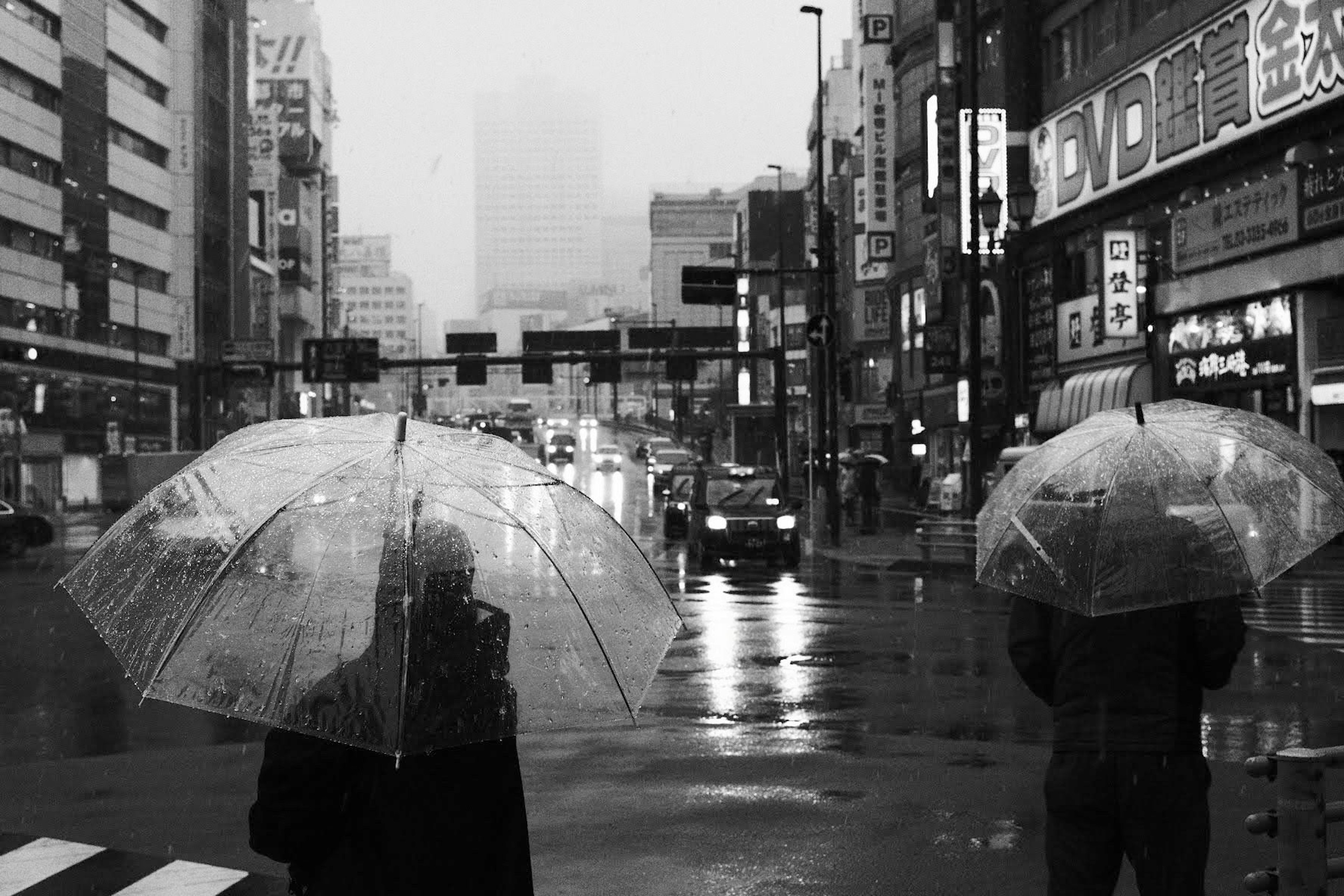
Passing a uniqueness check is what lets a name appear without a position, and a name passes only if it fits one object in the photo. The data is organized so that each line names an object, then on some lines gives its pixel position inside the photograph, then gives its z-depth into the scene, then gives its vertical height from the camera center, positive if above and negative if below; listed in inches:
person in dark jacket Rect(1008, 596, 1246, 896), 203.6 -33.8
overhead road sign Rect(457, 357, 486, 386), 2935.5 +158.3
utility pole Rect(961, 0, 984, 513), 1363.2 +139.4
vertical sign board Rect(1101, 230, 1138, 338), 1669.5 +174.5
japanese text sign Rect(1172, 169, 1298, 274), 1389.0 +203.9
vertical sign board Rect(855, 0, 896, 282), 2778.1 +545.0
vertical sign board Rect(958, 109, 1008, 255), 2026.3 +370.7
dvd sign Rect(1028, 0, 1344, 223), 1332.4 +328.7
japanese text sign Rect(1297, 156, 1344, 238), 1293.1 +202.1
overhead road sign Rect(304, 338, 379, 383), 2770.7 +171.9
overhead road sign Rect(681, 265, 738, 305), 1615.4 +169.0
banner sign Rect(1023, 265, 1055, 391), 2057.1 +166.6
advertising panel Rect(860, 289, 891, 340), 3302.2 +287.9
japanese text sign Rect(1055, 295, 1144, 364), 1815.9 +142.0
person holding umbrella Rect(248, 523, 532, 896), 158.4 -28.8
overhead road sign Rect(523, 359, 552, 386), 3021.7 +163.3
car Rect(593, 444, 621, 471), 3946.9 +17.0
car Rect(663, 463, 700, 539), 1712.6 -46.0
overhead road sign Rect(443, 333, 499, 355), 3016.7 +215.3
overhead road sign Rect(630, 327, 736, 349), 3117.6 +252.9
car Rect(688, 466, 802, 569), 1290.6 -43.4
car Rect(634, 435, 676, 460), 3410.4 +42.9
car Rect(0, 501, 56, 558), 1579.7 -56.8
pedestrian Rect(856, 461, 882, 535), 1817.2 -34.2
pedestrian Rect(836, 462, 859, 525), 2057.1 -33.1
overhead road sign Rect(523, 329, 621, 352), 3142.2 +232.8
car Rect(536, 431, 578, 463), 4384.8 +44.9
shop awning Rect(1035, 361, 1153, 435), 1706.4 +71.4
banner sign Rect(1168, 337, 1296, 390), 1434.5 +86.3
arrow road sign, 1628.9 +127.0
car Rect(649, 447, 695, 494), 2684.5 +7.4
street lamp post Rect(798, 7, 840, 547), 1596.9 +97.9
